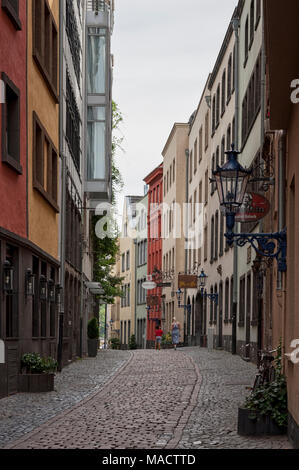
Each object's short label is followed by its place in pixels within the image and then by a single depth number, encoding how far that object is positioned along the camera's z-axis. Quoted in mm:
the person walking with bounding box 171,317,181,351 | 41812
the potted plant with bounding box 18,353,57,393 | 16203
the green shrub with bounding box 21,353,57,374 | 16453
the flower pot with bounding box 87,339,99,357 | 33188
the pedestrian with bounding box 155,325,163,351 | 46469
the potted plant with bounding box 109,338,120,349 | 68625
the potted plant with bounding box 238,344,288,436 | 10039
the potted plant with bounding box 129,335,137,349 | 66562
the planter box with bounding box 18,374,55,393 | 16188
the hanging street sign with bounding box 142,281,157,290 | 50750
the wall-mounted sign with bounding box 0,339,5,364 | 15080
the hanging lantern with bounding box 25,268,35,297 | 17641
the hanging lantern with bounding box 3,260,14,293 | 15156
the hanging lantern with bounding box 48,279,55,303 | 21766
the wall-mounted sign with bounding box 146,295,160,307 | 64250
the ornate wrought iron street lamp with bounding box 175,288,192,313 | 51288
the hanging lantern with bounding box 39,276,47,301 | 19888
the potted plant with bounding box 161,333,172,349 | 49525
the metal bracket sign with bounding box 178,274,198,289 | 44719
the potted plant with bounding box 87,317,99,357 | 33259
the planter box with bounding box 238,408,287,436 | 10039
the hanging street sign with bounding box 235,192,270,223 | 14026
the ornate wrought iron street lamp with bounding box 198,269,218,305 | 40969
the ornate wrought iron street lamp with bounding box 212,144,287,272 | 12312
